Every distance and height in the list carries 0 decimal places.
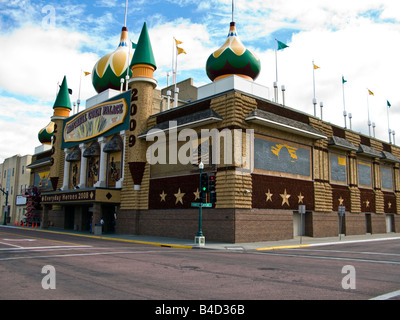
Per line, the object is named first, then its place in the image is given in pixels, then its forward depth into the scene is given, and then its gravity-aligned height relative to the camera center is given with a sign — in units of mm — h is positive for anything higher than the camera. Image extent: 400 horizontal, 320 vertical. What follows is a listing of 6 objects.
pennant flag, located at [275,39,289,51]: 34125 +16343
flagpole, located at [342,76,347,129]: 42088 +12544
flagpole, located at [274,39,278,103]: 32500 +11570
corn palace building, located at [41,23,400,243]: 26781 +4913
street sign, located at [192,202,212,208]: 23288 +728
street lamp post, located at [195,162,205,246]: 22594 -1569
